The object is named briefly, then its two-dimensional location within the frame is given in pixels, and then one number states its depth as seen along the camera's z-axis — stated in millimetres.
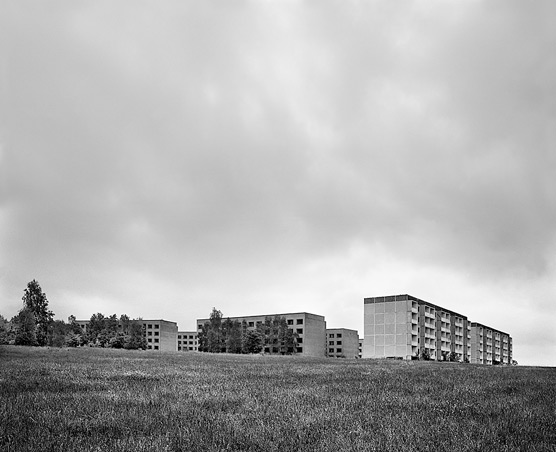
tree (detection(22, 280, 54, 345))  103681
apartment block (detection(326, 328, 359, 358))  190000
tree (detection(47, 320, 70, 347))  107062
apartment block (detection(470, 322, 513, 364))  180525
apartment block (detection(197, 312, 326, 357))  166625
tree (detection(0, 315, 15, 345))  89500
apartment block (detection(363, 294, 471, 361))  127875
